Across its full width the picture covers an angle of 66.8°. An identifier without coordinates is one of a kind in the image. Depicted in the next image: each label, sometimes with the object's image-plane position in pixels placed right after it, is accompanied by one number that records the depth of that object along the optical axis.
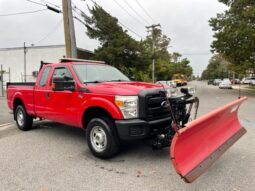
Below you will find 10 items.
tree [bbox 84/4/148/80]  21.09
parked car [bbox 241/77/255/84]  47.59
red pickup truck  3.05
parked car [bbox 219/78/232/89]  29.98
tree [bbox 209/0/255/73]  17.43
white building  20.73
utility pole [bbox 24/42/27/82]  21.58
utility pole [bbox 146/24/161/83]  36.08
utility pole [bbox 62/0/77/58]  9.64
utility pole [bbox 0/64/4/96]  15.75
